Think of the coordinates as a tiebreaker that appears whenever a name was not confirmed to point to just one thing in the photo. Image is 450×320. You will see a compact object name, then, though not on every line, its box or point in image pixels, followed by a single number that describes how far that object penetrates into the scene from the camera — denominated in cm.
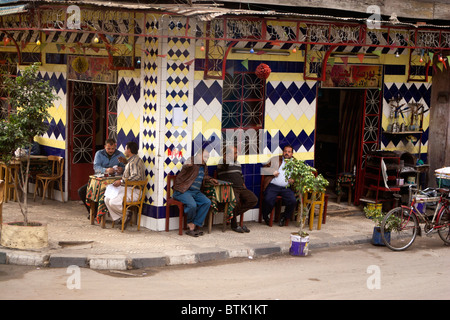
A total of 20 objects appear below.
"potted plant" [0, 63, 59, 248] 1041
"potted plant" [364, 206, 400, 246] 1195
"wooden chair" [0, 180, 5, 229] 1099
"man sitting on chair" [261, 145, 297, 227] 1309
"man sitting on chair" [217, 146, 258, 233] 1259
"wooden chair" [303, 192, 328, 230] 1302
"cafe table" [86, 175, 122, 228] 1221
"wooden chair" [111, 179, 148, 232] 1202
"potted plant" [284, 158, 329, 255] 1141
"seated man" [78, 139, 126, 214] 1282
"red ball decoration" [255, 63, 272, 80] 1292
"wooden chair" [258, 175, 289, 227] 1315
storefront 1205
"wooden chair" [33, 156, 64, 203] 1418
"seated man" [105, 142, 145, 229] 1209
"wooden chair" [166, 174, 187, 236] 1202
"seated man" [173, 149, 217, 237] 1198
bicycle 1198
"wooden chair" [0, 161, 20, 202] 1408
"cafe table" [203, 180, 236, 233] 1220
